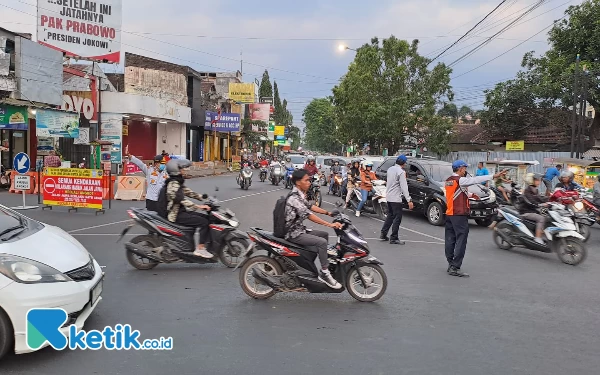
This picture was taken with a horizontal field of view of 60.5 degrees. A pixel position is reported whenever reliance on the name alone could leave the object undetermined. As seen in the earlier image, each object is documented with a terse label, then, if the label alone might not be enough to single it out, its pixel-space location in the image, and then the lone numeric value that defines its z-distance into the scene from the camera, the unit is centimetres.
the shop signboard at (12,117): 1958
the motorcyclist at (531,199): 1038
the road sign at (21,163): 1410
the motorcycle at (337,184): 2140
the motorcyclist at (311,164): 1741
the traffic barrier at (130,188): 1791
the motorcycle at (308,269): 613
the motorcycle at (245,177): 2383
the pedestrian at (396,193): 1067
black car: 1373
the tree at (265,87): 8841
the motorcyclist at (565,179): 1135
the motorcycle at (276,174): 2735
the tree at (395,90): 3481
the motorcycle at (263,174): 3073
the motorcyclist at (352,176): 1641
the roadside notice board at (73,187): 1390
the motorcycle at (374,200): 1538
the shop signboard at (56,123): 2105
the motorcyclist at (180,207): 759
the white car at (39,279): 407
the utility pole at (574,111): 2192
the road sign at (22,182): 1447
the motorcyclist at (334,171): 2230
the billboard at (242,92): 5609
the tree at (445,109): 3606
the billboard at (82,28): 2530
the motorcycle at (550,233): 926
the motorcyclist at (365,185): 1555
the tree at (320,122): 8050
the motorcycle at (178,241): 760
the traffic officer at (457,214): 797
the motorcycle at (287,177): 2461
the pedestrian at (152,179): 1092
